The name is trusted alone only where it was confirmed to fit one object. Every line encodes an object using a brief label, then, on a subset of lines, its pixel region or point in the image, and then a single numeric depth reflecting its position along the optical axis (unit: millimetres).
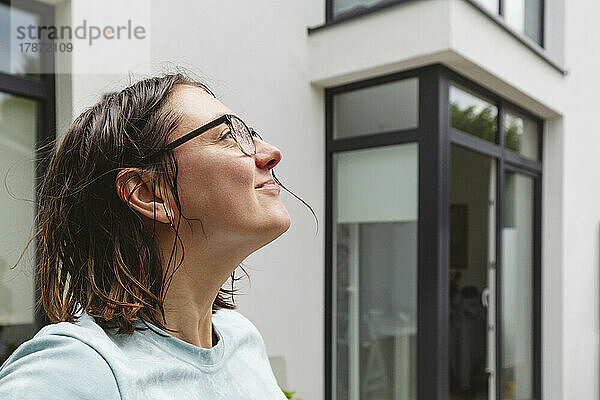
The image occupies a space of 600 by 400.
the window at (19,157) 2082
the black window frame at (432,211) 3105
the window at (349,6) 3355
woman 684
